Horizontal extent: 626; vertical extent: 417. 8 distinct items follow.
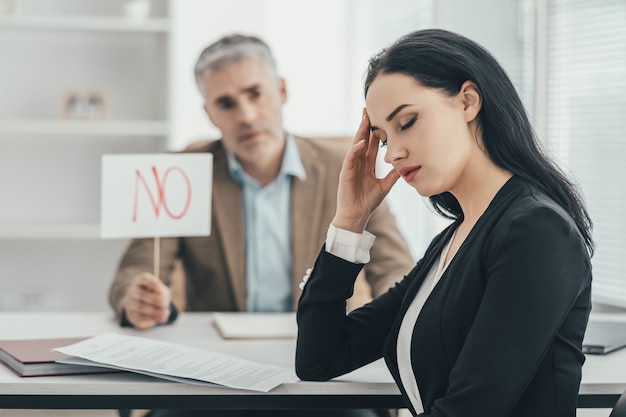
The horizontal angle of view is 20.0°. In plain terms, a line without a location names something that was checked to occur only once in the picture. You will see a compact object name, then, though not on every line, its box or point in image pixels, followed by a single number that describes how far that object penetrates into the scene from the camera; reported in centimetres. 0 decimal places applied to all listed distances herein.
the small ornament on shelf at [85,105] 469
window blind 371
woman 263
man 359
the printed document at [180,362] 287
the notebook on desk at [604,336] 303
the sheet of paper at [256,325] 318
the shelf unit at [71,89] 472
